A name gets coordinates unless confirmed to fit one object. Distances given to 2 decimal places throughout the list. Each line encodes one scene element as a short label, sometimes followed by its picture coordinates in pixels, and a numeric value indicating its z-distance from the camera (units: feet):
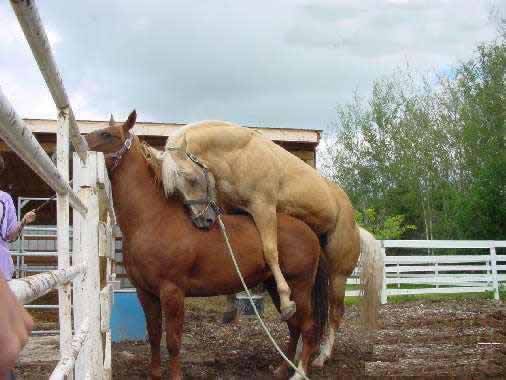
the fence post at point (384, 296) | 41.57
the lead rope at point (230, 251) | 16.33
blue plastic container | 24.82
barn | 28.32
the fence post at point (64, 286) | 5.69
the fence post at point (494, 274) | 45.80
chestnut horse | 15.39
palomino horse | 16.28
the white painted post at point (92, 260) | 8.75
